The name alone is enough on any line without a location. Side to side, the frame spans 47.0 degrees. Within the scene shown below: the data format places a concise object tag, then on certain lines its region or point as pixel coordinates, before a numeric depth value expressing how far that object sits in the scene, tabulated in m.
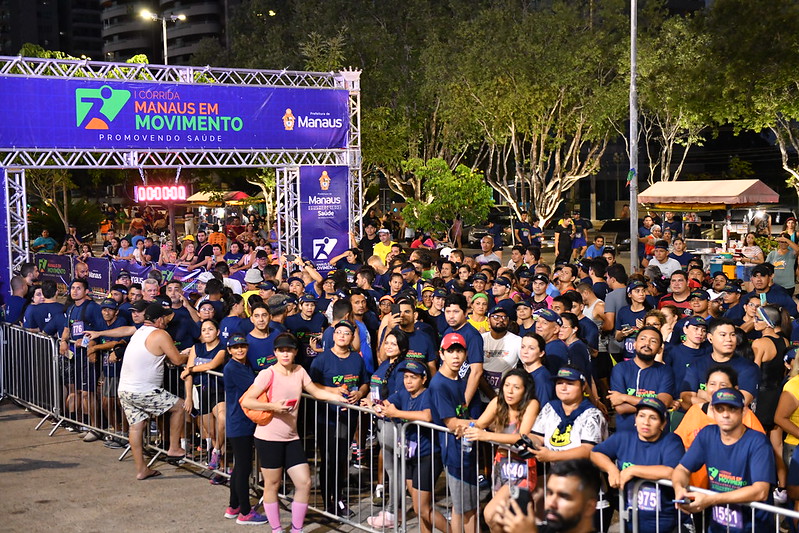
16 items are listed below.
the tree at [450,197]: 20.09
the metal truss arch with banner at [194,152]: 16.58
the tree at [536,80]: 31.47
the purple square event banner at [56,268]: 20.66
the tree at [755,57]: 25.23
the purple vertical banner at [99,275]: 19.11
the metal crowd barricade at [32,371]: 10.90
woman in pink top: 7.20
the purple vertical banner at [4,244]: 16.11
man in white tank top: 8.74
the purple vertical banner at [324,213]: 19.47
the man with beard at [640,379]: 6.89
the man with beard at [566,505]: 3.64
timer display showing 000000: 23.70
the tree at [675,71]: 28.79
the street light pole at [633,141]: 21.77
